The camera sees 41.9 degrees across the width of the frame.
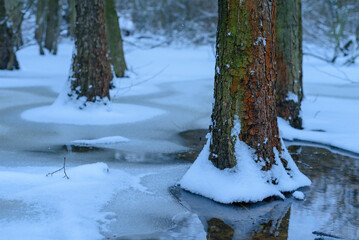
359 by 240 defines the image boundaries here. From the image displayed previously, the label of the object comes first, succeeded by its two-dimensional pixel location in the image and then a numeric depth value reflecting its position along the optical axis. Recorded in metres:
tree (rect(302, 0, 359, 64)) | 17.62
